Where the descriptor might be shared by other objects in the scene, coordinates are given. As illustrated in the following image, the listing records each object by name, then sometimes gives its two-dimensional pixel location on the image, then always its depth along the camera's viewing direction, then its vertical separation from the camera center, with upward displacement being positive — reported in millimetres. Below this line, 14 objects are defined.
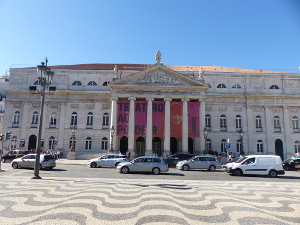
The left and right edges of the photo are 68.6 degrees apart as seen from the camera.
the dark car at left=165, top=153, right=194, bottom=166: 22891 -1369
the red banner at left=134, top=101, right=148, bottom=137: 31734 +3651
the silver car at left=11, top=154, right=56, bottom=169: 17406 -1534
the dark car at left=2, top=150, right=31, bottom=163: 26156 -1625
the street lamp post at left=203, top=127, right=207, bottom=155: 29266 +900
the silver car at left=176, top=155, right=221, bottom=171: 19656 -1693
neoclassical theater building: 32531 +5837
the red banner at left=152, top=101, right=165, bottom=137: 31641 +3834
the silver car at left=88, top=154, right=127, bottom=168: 20844 -1609
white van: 15852 -1433
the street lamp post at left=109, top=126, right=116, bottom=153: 30058 +1070
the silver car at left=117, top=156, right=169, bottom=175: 16062 -1633
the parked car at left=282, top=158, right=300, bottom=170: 21781 -1730
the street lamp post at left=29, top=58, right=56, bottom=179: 12713 +3956
